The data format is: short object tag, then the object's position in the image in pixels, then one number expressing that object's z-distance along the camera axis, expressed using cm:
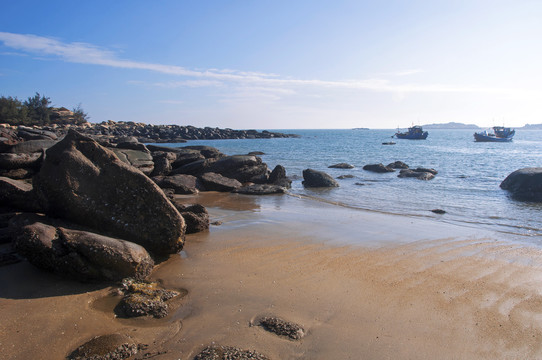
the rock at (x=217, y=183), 1393
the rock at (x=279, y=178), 1571
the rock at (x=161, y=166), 1494
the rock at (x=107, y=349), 307
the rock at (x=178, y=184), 1276
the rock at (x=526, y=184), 1346
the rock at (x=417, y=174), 1978
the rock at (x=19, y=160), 943
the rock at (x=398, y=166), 2478
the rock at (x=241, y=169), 1633
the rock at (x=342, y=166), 2518
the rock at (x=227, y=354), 307
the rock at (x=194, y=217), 717
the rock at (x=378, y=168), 2306
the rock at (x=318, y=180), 1599
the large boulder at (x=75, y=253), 433
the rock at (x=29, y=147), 1098
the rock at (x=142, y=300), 383
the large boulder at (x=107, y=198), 527
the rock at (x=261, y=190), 1333
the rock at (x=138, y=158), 1400
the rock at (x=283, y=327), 352
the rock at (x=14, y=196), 622
